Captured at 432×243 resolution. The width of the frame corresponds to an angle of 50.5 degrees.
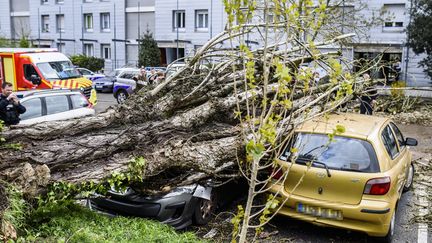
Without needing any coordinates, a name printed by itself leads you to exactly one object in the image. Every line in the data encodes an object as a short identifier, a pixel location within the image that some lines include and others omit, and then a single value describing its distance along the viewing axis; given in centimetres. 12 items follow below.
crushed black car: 589
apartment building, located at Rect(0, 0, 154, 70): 3706
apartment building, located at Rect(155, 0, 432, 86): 2706
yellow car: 557
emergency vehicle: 1723
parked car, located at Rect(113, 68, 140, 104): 2200
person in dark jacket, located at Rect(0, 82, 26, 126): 913
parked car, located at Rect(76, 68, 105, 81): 2894
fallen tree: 520
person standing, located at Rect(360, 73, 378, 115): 1195
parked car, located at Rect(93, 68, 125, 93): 2767
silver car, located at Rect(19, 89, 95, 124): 1084
